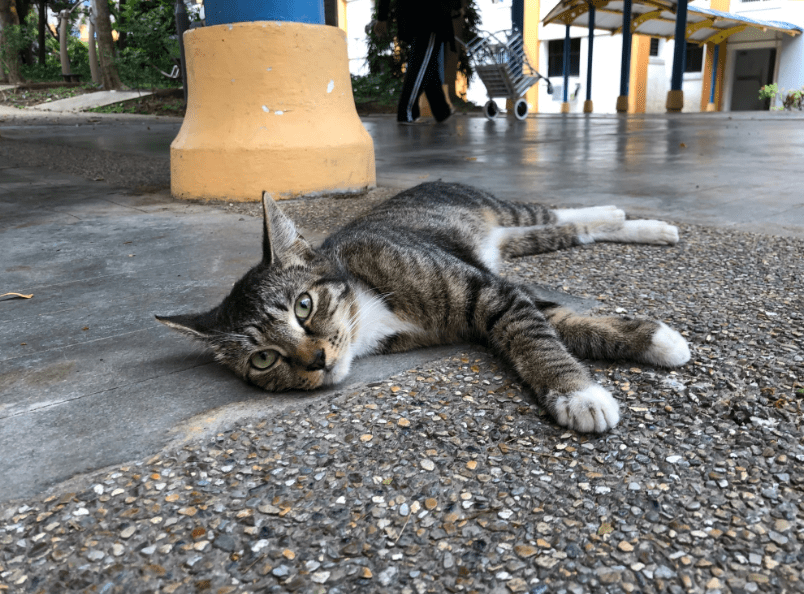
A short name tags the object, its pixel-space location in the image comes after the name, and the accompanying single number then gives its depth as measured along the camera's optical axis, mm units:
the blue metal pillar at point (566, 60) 21328
